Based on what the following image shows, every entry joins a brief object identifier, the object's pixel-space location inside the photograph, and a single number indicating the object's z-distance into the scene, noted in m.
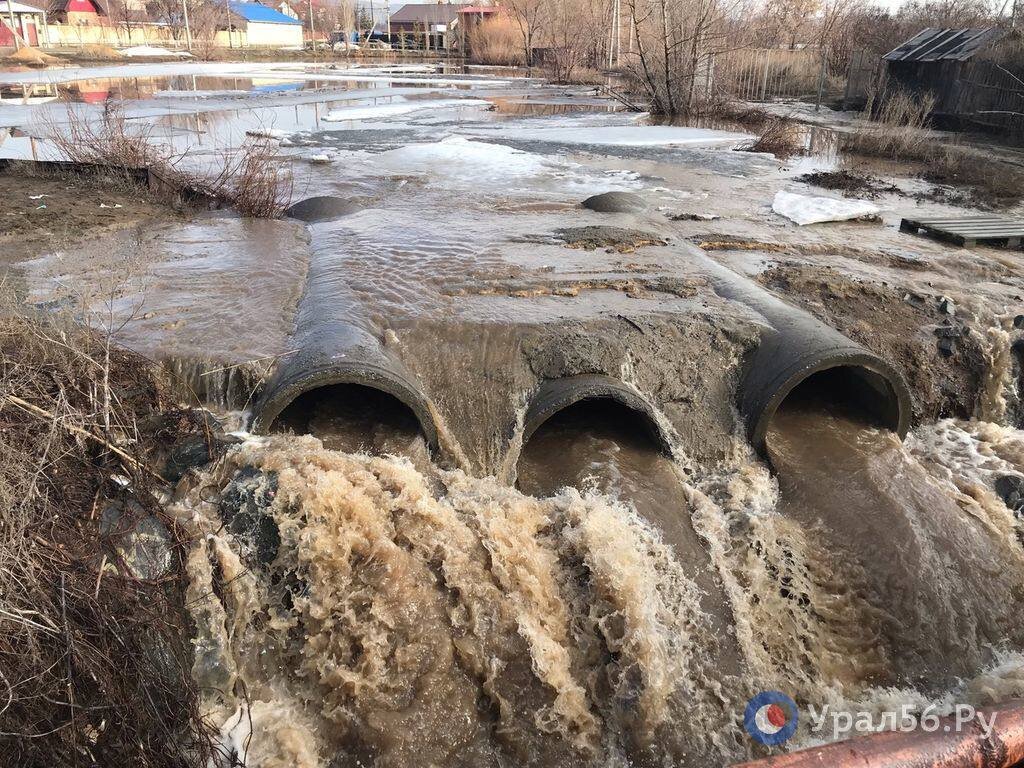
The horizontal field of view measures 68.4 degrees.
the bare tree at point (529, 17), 43.19
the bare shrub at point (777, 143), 16.50
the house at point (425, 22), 59.43
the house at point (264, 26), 56.38
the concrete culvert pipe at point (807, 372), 5.21
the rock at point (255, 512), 4.02
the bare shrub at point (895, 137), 16.25
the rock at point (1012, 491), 5.26
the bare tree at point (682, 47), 20.62
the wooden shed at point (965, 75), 18.03
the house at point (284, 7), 70.31
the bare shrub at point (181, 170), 9.38
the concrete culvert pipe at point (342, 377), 4.55
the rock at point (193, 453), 4.32
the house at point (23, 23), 41.91
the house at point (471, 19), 49.94
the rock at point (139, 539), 3.64
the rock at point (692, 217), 9.76
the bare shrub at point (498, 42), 46.81
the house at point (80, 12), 49.72
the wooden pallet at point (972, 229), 9.05
